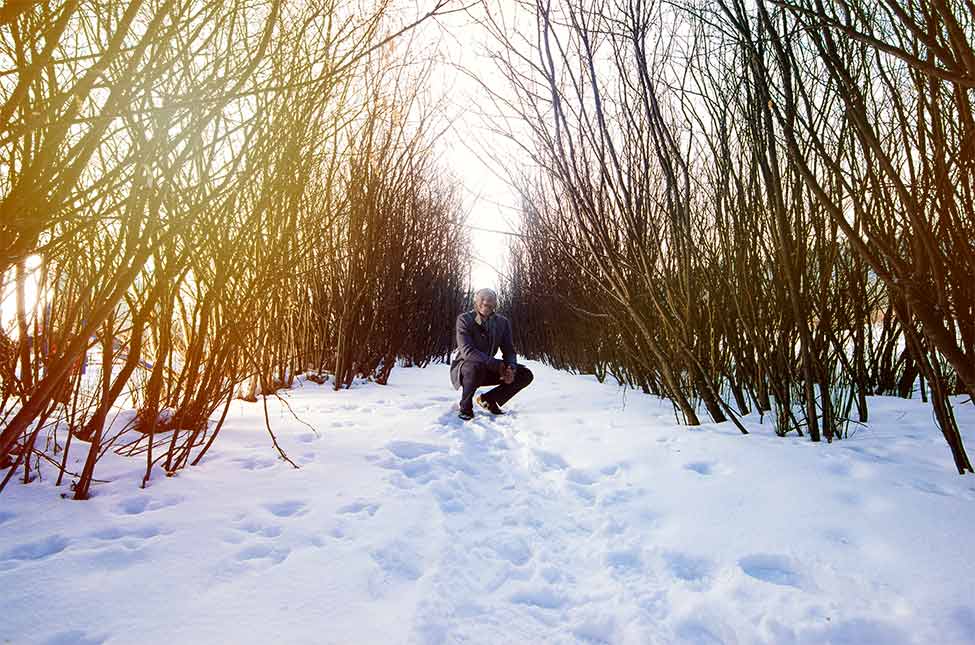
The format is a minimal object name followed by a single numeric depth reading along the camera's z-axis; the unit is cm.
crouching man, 373
